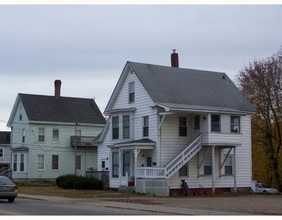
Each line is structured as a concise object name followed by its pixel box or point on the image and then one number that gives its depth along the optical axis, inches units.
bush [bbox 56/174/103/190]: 1740.9
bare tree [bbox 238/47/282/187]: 2084.2
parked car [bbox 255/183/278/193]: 1958.7
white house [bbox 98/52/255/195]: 1621.6
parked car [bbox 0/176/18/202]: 1165.1
